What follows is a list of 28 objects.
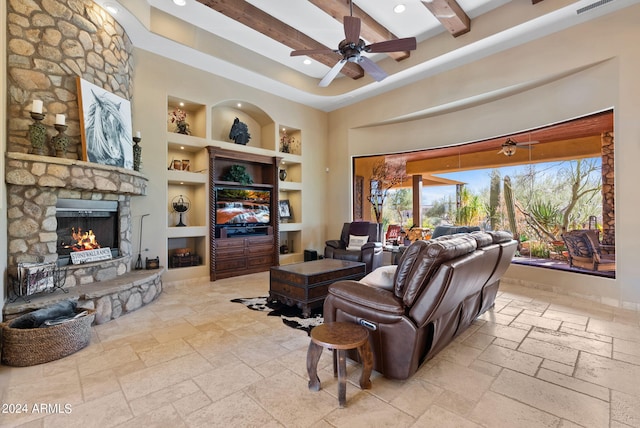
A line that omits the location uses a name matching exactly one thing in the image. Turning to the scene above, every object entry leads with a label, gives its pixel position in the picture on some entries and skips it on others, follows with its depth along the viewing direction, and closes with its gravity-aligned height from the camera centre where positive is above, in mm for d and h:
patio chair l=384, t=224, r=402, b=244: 7195 -543
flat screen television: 5797 +136
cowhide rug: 3350 -1264
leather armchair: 5565 -724
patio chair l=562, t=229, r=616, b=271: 4175 -646
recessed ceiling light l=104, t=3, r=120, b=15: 3829 +2708
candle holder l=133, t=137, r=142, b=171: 4461 +910
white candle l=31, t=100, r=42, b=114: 3139 +1159
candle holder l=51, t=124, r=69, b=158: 3365 +839
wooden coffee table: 3594 -891
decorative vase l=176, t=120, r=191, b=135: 5434 +1586
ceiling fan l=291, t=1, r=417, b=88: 3465 +2059
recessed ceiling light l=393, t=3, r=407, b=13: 4332 +3008
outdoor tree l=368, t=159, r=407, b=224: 7145 +791
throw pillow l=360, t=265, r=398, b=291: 2361 -558
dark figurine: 6109 +1656
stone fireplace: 3061 -85
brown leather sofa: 2023 -672
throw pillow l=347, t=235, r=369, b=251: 6143 -643
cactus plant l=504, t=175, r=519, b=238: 5480 +87
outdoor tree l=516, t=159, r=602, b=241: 4500 +179
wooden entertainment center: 5559 -387
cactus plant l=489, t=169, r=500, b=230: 5707 +214
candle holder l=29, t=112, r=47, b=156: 3186 +871
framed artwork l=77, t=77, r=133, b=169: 3633 +1162
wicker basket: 2434 -1087
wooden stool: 1880 -892
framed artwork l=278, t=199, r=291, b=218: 6992 +74
